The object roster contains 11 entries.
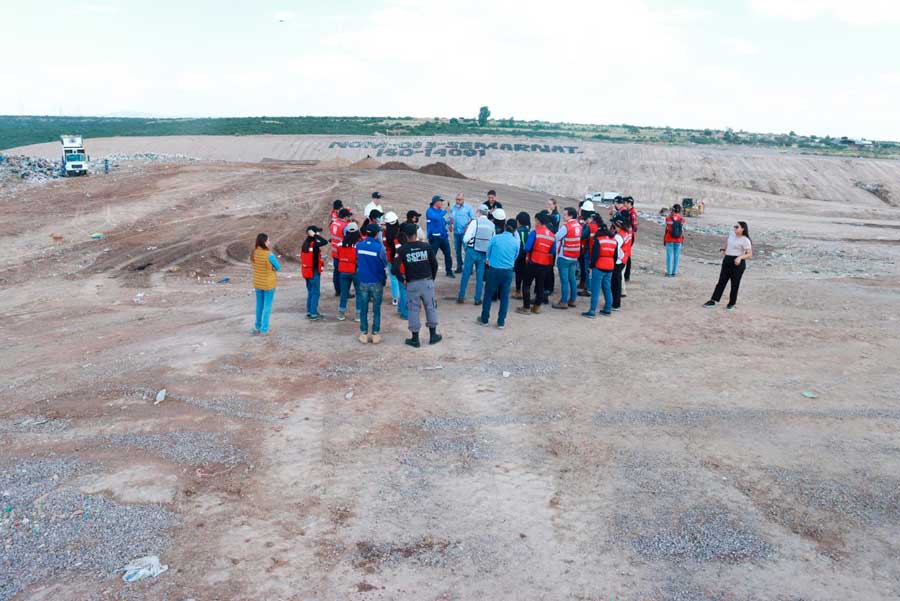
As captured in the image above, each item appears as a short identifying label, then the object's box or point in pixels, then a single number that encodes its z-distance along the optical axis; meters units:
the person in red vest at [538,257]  10.54
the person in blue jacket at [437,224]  12.22
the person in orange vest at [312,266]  9.88
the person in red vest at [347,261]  9.59
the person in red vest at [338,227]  10.61
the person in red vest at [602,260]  10.52
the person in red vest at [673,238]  13.84
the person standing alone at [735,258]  11.02
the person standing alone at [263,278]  9.41
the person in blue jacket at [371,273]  8.87
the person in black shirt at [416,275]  8.75
